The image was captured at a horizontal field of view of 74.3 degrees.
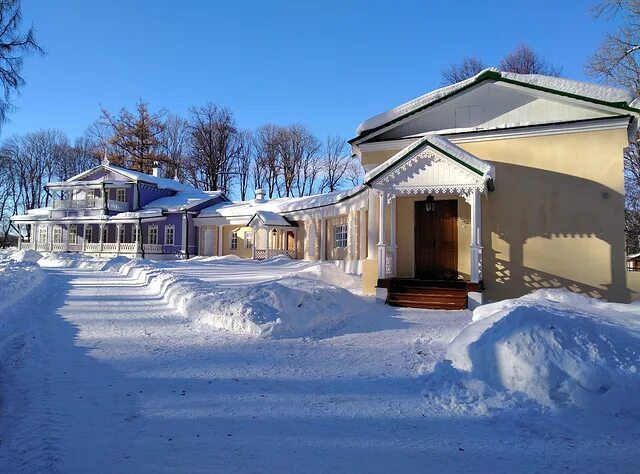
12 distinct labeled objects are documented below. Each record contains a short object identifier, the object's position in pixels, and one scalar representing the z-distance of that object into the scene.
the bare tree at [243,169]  50.38
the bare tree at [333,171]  49.72
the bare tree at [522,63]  31.16
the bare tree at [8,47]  14.12
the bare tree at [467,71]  32.41
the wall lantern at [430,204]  11.11
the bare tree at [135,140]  44.06
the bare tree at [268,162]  49.78
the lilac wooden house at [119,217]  29.83
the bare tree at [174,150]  47.94
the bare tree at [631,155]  18.25
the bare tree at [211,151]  46.91
